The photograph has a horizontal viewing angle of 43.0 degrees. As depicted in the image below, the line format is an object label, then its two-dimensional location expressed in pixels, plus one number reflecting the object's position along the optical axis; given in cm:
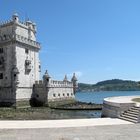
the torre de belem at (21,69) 3534
